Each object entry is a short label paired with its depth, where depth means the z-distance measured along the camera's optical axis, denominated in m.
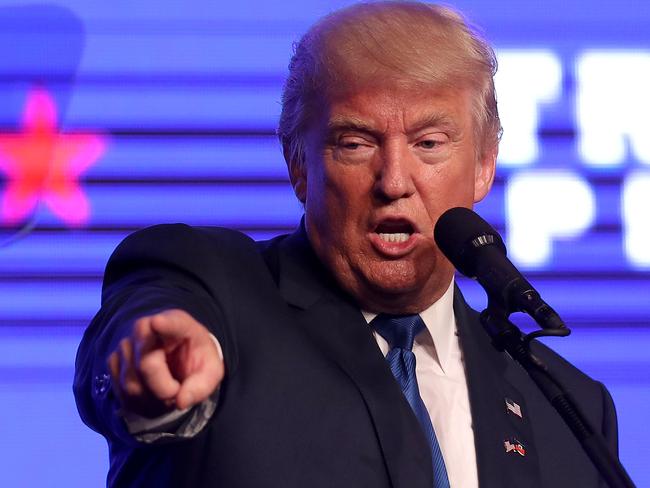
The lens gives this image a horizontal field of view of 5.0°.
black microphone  5.83
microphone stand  5.79
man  5.95
